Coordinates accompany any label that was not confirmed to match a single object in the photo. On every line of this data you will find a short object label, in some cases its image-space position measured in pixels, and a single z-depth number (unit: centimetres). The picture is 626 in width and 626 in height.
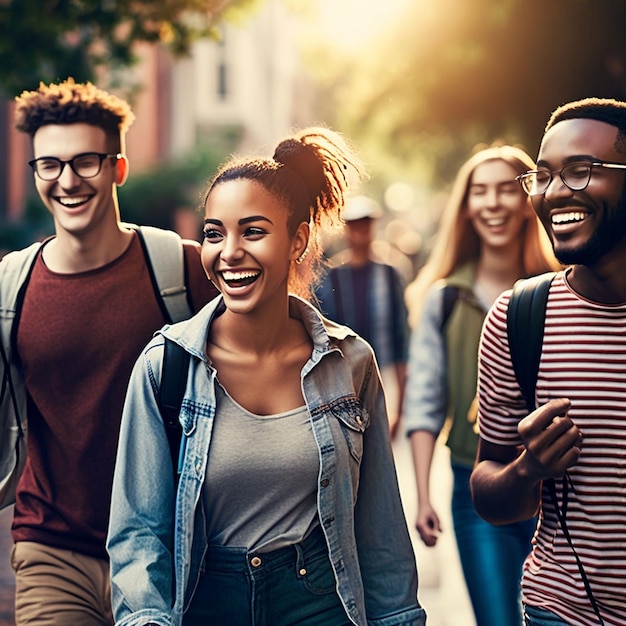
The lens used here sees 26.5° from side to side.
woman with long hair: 565
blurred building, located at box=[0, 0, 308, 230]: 2316
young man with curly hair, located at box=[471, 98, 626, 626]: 330
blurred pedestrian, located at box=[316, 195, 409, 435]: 823
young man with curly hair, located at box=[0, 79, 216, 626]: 442
